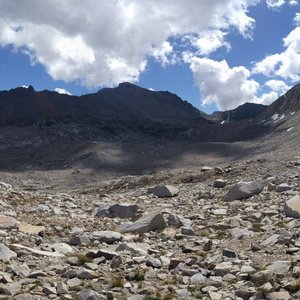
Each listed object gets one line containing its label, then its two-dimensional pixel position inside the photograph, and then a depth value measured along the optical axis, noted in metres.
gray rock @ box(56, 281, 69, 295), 7.80
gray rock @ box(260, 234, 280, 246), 10.69
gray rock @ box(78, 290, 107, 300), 7.33
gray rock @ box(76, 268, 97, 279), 8.59
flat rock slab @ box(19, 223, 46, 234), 12.47
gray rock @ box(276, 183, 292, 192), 18.38
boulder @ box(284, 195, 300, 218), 13.77
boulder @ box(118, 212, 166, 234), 13.24
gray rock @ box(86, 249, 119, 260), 9.85
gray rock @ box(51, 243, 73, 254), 10.67
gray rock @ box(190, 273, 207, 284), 8.38
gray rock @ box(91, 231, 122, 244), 11.80
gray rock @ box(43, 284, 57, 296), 7.72
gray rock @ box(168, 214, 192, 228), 13.90
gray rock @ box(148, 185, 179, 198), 22.08
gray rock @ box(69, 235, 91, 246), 11.54
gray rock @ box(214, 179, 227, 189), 23.59
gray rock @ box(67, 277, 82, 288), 8.13
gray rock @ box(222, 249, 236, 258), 10.06
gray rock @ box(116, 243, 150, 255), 10.48
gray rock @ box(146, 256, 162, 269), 9.39
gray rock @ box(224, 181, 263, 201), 18.64
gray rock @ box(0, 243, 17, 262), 9.45
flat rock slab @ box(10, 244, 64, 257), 9.98
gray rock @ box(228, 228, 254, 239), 12.11
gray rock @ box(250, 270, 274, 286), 7.99
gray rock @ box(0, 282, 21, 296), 7.69
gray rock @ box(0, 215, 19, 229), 12.53
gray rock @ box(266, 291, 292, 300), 7.28
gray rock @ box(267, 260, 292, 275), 8.54
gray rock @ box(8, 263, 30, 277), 8.65
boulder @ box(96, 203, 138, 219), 17.16
